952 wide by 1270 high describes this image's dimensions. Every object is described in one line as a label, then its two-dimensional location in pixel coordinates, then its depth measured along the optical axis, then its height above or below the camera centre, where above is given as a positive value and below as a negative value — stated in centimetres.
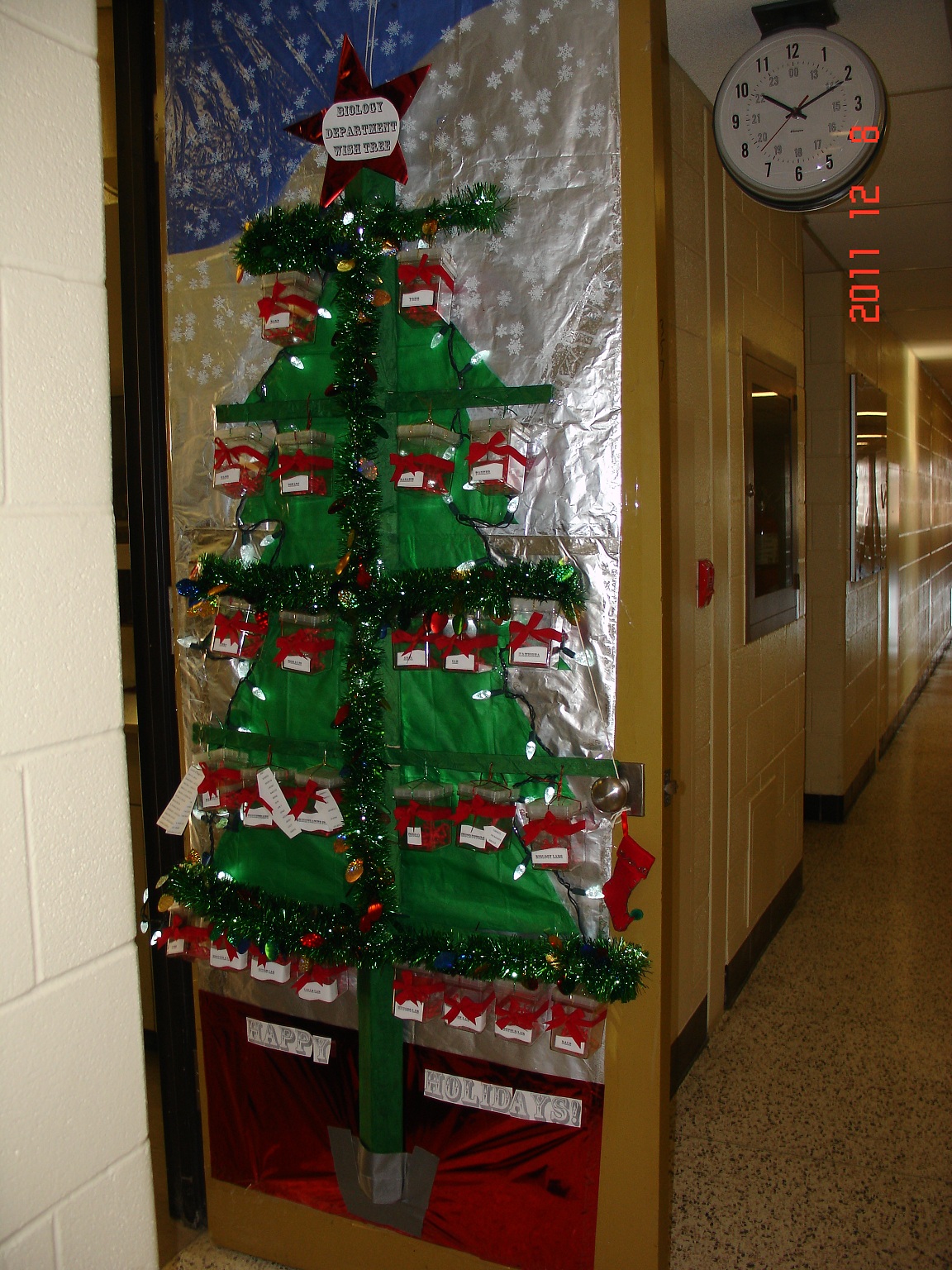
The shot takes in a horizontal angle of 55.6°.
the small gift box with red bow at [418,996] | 171 -80
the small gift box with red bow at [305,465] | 174 +22
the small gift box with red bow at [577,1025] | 162 -82
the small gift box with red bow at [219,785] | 185 -42
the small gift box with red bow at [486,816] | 166 -45
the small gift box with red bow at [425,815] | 170 -45
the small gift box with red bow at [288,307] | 173 +52
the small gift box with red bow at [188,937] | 188 -74
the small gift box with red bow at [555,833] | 163 -47
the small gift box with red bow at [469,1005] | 167 -80
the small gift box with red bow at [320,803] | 176 -44
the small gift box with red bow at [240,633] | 183 -11
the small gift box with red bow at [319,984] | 179 -81
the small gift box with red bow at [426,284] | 166 +54
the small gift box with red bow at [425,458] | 165 +21
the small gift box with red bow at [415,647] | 169 -14
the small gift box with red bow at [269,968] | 179 -78
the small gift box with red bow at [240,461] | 181 +24
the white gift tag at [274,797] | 179 -43
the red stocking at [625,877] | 158 -54
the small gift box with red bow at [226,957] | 183 -77
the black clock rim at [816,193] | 214 +93
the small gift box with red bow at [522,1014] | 164 -80
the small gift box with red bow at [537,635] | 161 -11
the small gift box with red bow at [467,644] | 166 -13
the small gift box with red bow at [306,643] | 177 -13
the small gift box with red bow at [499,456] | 160 +21
